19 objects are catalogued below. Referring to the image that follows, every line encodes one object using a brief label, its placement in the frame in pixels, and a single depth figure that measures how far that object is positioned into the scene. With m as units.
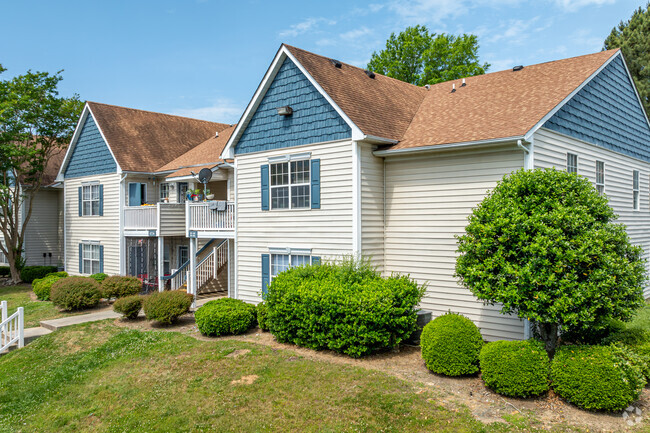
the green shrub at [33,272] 27.67
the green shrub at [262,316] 13.61
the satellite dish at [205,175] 18.86
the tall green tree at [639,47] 31.33
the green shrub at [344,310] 10.88
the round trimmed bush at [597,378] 7.93
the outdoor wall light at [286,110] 15.55
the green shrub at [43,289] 21.25
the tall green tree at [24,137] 25.09
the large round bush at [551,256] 8.64
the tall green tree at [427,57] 34.03
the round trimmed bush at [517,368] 8.56
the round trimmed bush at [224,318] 13.48
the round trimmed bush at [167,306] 15.11
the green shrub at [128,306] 16.04
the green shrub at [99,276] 22.41
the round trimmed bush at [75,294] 18.05
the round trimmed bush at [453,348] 9.65
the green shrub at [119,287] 19.11
